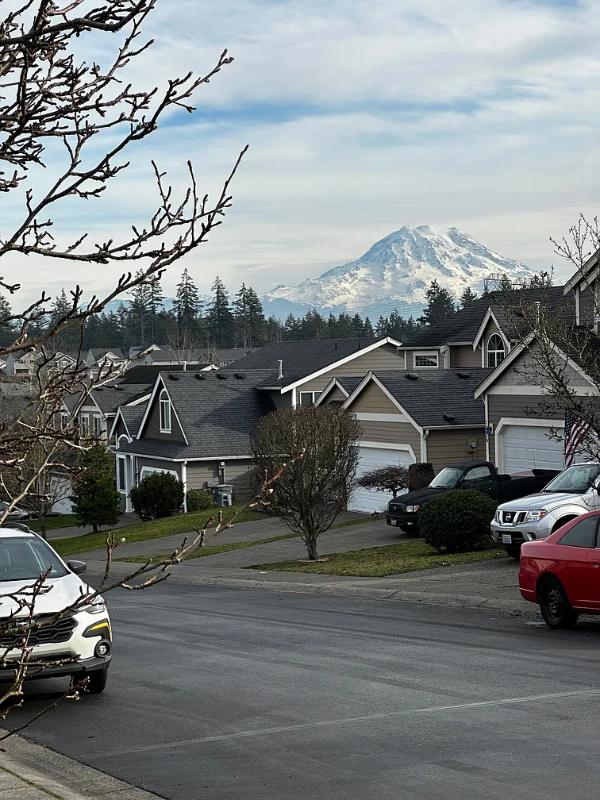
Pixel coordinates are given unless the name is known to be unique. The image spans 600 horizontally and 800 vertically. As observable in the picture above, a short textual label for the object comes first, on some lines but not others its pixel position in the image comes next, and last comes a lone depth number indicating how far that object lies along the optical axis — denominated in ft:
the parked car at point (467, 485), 91.15
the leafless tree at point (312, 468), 86.94
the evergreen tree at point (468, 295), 383.24
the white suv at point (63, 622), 34.88
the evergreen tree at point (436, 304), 459.32
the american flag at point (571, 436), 85.61
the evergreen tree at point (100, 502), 135.44
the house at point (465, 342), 145.00
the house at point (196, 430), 146.10
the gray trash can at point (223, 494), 143.33
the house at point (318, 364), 163.22
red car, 46.65
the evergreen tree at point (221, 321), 481.05
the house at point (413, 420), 111.45
